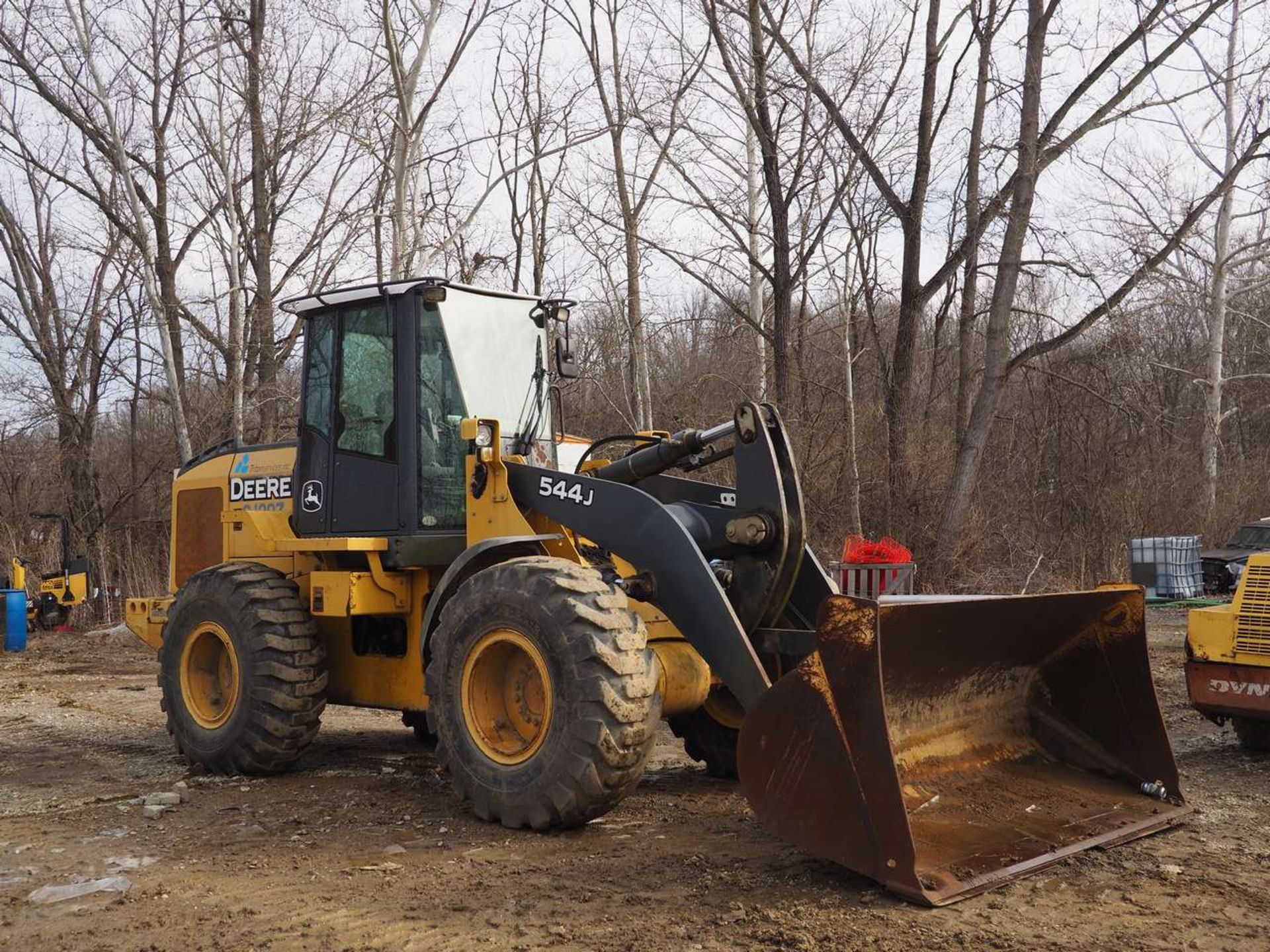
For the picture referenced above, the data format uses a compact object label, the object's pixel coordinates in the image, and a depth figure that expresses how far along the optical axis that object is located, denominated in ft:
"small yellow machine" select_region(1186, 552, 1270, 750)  21.21
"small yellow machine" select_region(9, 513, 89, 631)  54.70
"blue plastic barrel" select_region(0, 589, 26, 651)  48.14
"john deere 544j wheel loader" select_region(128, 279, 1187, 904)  14.21
